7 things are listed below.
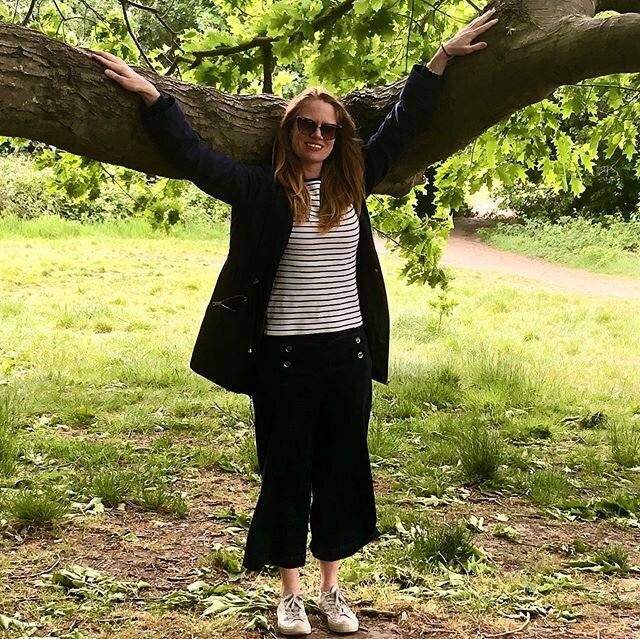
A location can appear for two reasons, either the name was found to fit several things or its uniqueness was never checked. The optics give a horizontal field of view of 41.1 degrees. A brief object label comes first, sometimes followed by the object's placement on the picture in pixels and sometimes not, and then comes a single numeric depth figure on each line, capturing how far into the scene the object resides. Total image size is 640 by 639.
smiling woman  3.16
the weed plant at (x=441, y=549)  4.05
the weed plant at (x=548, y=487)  5.21
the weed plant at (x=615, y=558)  4.16
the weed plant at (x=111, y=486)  4.84
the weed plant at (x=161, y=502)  4.74
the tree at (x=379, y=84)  3.14
